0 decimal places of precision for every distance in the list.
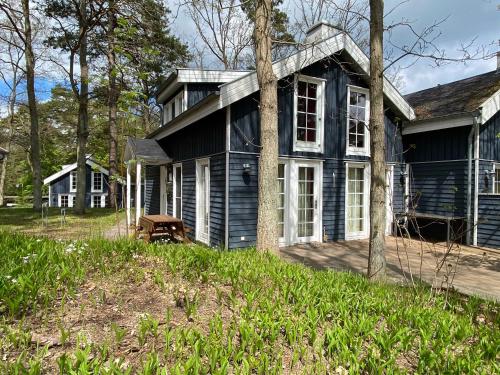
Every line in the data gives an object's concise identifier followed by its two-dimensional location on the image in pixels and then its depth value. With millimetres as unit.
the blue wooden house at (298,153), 7633
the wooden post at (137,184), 7828
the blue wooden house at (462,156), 8727
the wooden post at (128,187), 8531
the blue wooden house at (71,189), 26312
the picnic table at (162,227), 7855
